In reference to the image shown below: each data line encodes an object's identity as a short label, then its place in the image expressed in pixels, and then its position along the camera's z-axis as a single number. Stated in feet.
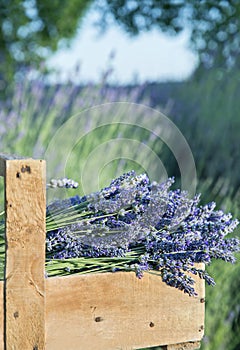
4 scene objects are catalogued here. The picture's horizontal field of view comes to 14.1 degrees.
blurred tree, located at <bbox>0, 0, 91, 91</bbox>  28.73
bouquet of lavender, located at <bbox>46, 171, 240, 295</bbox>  4.18
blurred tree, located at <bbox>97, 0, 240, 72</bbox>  26.43
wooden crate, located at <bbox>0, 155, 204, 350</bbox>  3.85
